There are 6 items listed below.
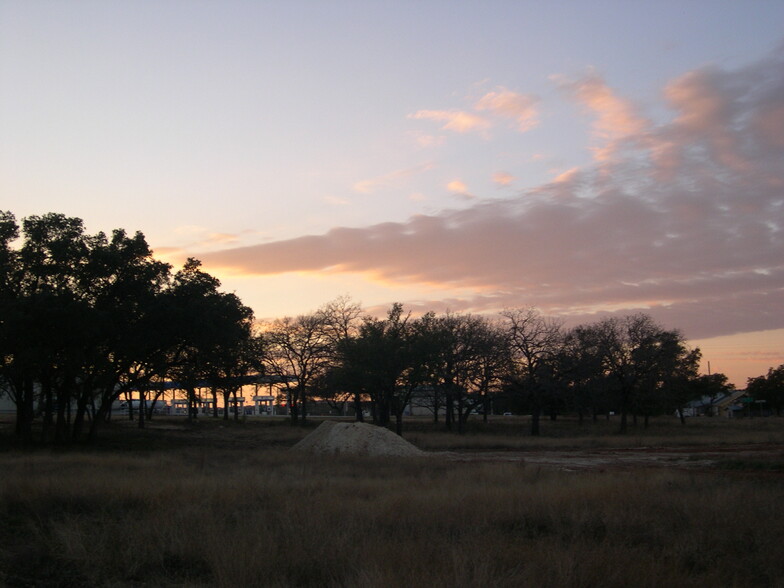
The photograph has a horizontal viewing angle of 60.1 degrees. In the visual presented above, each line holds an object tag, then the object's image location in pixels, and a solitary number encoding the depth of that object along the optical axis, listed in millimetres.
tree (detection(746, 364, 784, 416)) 92875
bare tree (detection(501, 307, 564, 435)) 52531
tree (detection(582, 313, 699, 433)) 55438
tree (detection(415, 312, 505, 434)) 52438
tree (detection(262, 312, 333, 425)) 65625
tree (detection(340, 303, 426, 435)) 48344
